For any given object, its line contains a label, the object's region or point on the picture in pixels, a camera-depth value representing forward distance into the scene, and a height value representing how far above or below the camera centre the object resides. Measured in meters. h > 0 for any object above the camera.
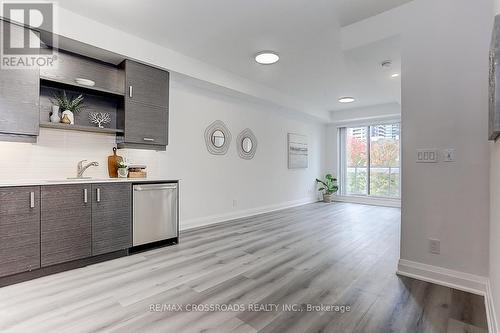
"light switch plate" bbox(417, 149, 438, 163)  2.38 +0.11
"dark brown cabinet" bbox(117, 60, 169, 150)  3.30 +0.79
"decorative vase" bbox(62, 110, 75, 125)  2.94 +0.58
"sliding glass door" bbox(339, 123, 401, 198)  6.93 +0.20
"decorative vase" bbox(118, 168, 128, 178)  3.37 -0.09
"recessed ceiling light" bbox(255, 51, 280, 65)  3.68 +1.61
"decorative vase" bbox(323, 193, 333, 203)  7.56 -0.92
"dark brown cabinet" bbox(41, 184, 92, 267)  2.45 -0.58
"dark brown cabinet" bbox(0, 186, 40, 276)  2.22 -0.58
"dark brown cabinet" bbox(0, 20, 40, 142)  2.41 +0.62
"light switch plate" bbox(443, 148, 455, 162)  2.30 +0.11
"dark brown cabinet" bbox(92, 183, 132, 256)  2.78 -0.59
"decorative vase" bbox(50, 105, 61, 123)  2.88 +0.56
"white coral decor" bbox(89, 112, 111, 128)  3.27 +0.61
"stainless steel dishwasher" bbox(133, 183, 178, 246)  3.13 -0.61
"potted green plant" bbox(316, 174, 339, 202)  7.59 -0.61
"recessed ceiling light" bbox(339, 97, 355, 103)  6.09 +1.63
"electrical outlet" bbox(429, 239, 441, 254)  2.35 -0.72
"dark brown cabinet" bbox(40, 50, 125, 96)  2.86 +1.10
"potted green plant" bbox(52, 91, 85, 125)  2.95 +0.71
